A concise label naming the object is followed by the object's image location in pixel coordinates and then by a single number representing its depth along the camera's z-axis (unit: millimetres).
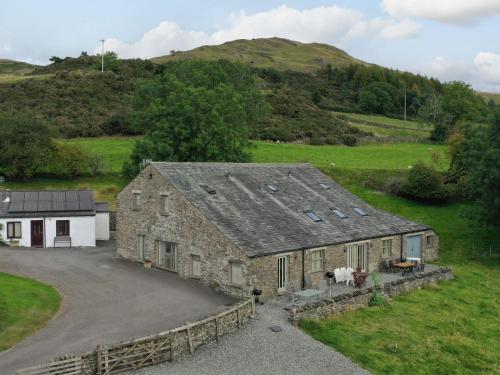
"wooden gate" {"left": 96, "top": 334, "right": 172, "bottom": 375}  20031
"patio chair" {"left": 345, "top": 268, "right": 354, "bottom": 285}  32781
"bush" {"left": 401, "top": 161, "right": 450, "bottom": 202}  55812
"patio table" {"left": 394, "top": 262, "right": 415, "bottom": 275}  35531
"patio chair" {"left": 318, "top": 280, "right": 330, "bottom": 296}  30433
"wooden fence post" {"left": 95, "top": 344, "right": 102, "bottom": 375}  19859
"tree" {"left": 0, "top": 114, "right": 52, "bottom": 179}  56469
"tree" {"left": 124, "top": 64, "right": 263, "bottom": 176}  55156
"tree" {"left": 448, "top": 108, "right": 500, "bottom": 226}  42594
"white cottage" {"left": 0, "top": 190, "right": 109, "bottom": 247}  43250
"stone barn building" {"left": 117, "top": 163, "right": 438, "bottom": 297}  29906
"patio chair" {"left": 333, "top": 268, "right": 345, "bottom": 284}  32625
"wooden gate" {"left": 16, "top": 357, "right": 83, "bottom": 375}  18547
